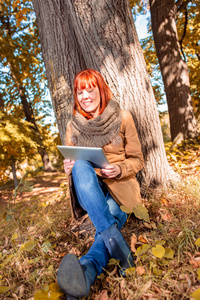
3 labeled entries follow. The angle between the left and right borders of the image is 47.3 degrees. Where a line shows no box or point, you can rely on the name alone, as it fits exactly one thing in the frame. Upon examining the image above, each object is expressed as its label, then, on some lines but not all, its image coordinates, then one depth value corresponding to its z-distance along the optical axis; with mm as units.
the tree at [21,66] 6594
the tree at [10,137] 4797
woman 1588
